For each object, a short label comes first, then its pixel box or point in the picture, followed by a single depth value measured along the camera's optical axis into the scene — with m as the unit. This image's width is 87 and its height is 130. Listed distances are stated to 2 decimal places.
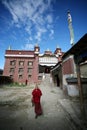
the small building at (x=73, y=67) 2.82
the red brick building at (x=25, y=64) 18.16
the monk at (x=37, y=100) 3.69
